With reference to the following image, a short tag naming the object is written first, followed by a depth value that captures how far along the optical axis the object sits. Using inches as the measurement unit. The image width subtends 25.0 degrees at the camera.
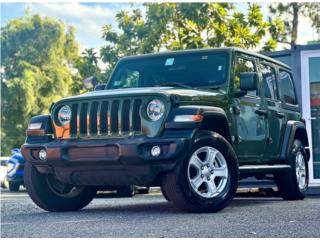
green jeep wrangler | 283.1
